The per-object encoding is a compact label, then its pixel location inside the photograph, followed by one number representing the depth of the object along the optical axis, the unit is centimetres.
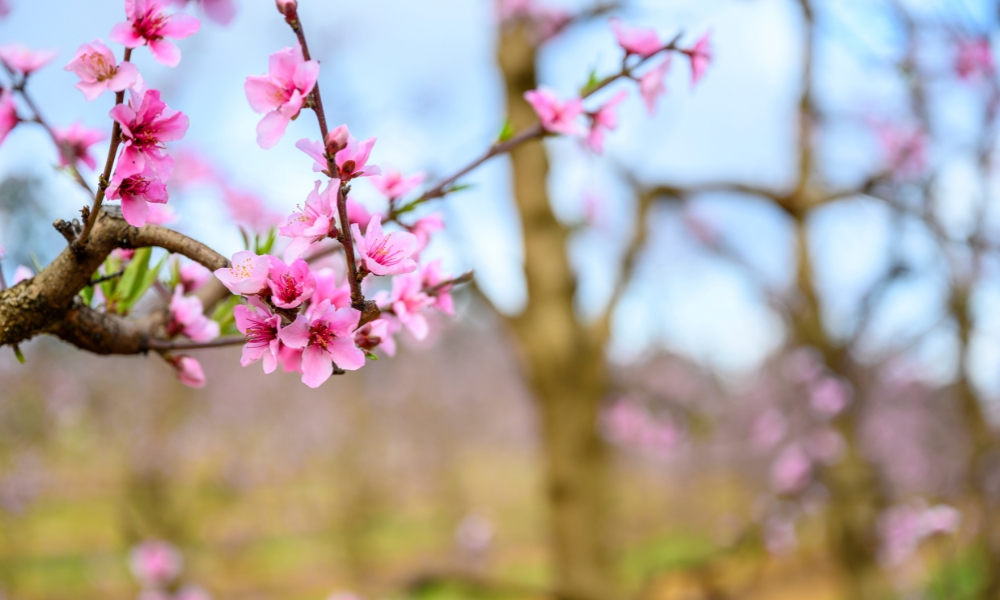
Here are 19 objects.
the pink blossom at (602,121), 81
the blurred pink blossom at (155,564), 357
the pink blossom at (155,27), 69
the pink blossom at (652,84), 80
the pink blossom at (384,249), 66
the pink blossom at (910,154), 371
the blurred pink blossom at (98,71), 67
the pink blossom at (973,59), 294
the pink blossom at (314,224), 66
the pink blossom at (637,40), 79
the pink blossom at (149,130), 67
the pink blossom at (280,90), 67
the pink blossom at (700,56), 81
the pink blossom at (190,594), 337
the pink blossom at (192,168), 433
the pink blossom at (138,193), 68
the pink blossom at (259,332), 66
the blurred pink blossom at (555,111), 79
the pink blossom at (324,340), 66
